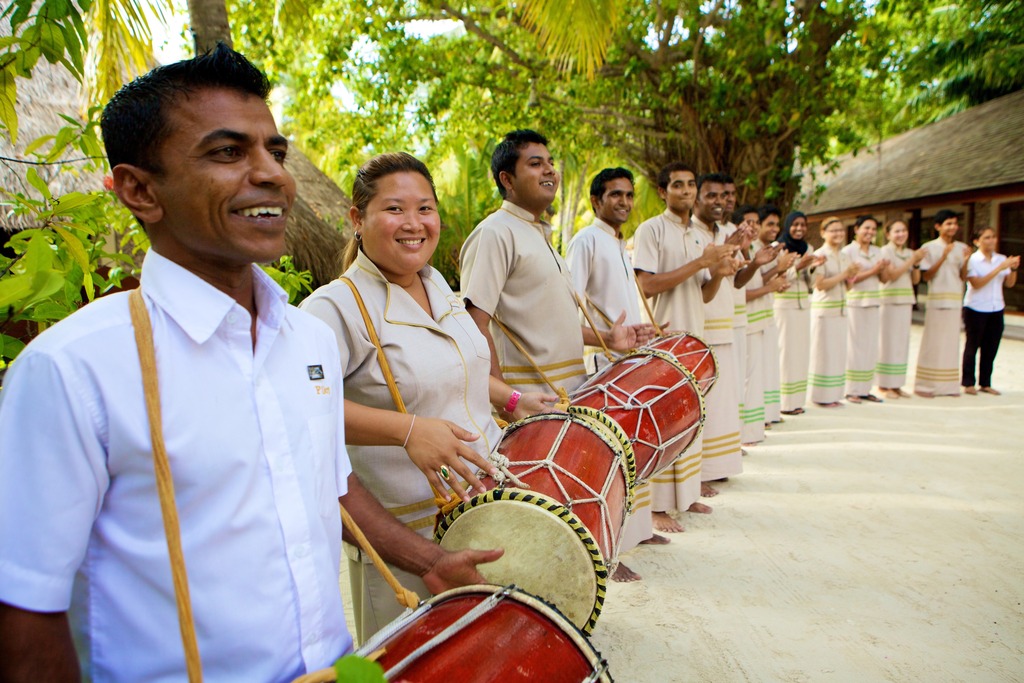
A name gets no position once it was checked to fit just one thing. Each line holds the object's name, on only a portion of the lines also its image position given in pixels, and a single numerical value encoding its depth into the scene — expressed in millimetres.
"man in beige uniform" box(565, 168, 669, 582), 3834
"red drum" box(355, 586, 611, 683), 1298
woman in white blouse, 8039
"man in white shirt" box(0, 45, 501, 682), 930
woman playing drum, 1901
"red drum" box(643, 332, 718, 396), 3496
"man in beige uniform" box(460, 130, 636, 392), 3016
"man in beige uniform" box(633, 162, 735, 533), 4484
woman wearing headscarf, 7482
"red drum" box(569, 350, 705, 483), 2896
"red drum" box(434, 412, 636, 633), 1702
